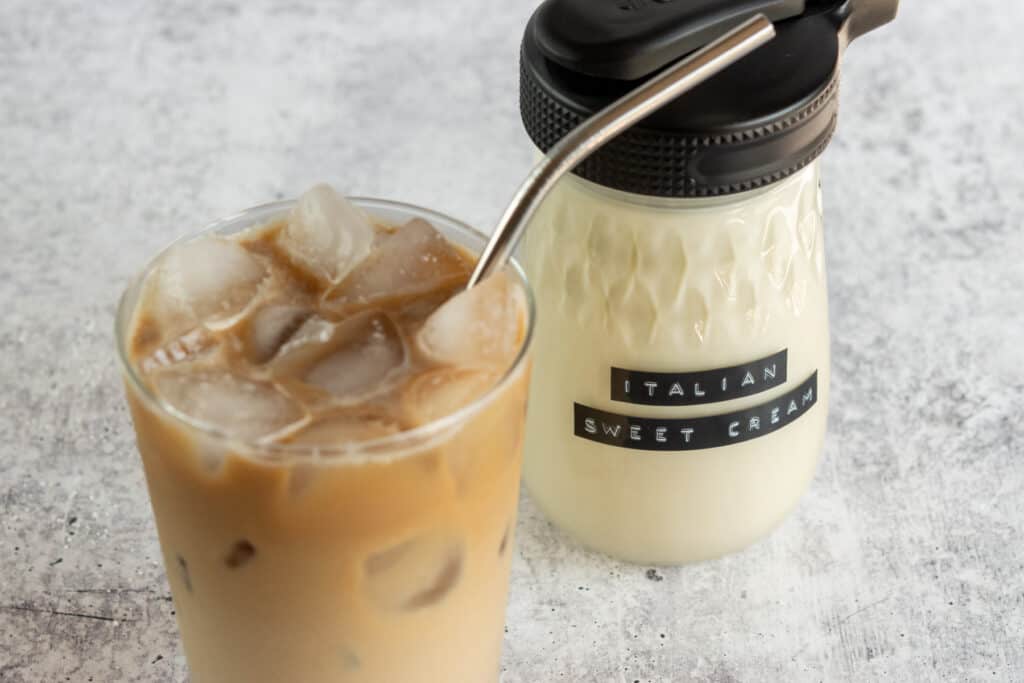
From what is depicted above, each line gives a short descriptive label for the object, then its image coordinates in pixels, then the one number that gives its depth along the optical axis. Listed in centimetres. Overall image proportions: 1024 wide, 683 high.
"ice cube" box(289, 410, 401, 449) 57
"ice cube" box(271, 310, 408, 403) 58
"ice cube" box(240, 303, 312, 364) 59
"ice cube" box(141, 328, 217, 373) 59
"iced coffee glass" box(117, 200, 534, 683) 57
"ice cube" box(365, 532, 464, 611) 59
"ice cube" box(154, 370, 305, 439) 57
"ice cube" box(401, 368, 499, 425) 58
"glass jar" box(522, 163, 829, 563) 65
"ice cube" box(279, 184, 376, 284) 61
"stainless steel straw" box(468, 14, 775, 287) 59
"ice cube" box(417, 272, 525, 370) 59
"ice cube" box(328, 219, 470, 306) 60
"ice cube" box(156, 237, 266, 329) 60
